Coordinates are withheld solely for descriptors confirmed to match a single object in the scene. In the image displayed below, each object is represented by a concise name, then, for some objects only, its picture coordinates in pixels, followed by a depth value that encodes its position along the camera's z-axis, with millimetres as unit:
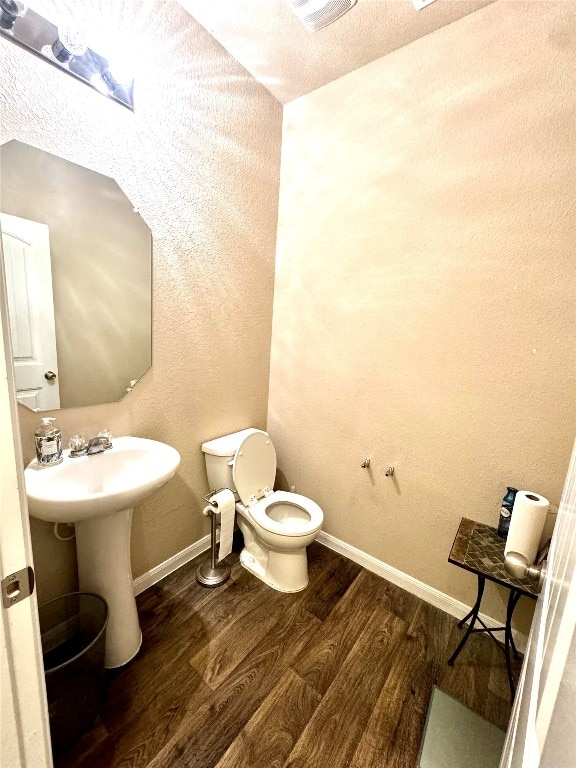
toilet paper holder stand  1571
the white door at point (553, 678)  275
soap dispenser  1065
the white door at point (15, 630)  461
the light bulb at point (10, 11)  901
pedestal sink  1000
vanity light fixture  923
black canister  1295
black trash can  919
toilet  1573
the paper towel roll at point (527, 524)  1158
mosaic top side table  1128
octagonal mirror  1025
